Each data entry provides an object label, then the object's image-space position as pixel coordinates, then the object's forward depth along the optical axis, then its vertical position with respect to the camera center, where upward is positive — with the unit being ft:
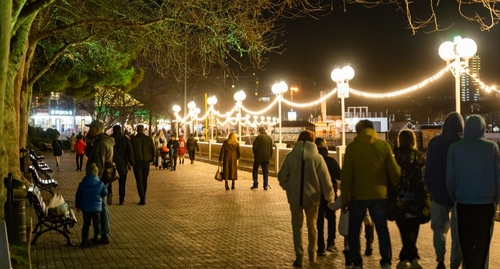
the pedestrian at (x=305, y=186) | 28.89 -2.43
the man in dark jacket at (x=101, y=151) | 39.47 -1.29
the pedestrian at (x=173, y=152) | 97.91 -3.39
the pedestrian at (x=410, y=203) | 26.17 -2.86
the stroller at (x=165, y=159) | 99.71 -4.50
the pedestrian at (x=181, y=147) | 110.26 -3.03
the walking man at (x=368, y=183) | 25.71 -2.06
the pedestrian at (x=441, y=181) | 25.85 -2.00
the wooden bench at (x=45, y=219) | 33.73 -4.46
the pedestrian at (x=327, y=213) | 31.45 -3.99
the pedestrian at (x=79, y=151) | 97.19 -3.16
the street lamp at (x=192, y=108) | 160.35 +4.62
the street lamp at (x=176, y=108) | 172.45 +4.98
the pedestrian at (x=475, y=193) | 22.86 -2.17
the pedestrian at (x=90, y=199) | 33.63 -3.42
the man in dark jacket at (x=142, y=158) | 52.95 -2.28
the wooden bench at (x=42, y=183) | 55.01 -4.38
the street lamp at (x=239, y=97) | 116.16 +5.17
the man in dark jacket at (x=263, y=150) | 63.82 -2.10
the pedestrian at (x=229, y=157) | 63.26 -2.66
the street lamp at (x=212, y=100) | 138.83 +5.60
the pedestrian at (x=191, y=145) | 115.09 -2.93
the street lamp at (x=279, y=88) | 89.35 +5.11
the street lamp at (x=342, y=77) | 69.82 +5.09
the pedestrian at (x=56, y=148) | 105.09 -2.97
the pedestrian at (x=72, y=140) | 149.82 -2.53
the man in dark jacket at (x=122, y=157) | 52.42 -2.19
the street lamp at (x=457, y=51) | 48.96 +5.47
